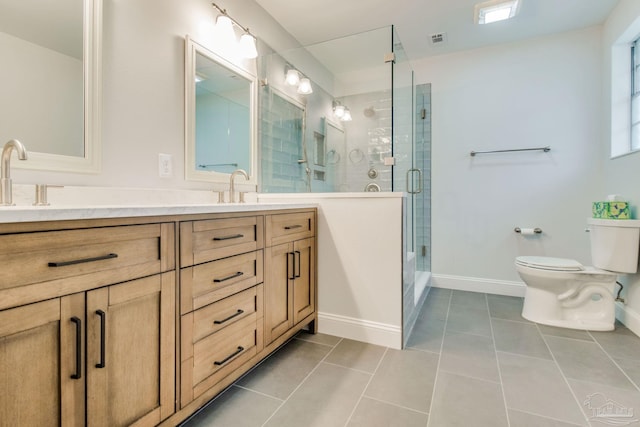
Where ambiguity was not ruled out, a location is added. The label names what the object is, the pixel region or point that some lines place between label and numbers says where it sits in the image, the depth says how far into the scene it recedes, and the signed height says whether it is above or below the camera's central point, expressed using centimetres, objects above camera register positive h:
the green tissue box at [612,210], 212 +1
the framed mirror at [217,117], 177 +61
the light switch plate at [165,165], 161 +24
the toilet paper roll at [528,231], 284 -18
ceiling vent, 278 +159
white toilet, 207 -50
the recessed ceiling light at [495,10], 227 +153
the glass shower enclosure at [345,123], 219 +72
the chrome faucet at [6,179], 99 +10
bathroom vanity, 71 -30
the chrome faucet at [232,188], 192 +15
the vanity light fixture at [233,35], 193 +116
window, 236 +90
